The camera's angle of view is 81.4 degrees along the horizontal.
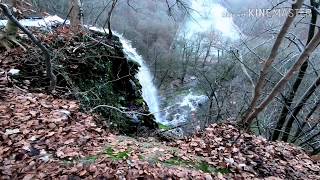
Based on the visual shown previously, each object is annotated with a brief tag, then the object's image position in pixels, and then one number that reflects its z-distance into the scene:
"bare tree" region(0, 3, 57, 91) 2.62
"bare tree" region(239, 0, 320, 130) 2.62
